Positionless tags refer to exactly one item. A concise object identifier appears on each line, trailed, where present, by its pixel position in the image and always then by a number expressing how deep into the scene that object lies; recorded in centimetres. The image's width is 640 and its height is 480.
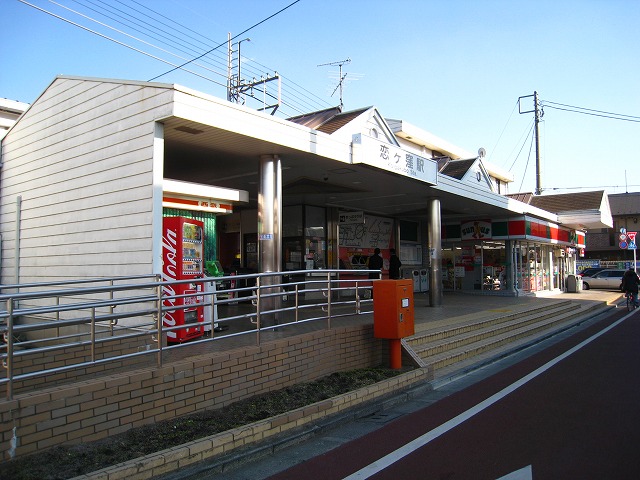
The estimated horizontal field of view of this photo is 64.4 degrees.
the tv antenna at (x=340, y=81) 2550
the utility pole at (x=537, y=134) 3475
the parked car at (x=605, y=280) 3225
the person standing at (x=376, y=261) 1567
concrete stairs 898
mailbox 779
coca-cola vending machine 782
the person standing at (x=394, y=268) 1653
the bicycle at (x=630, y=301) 1977
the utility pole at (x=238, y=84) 2589
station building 775
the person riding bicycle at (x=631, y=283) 1950
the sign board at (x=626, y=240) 2687
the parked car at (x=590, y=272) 3464
